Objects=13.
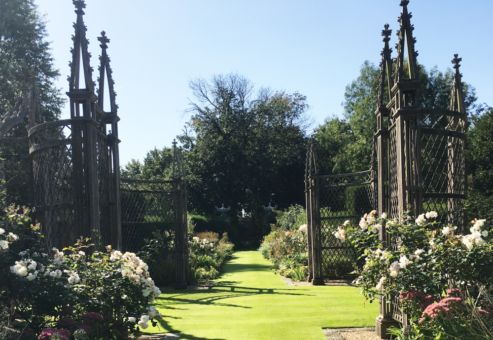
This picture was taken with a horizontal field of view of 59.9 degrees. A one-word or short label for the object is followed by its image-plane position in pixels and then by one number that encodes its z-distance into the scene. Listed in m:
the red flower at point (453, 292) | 3.89
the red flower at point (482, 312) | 3.66
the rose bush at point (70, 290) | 3.83
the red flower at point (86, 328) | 3.64
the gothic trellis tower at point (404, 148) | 4.85
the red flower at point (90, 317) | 3.88
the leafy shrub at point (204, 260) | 11.38
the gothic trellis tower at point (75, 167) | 5.68
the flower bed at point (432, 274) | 3.61
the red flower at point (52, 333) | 3.33
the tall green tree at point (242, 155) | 29.78
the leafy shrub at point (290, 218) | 18.34
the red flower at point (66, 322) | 3.79
